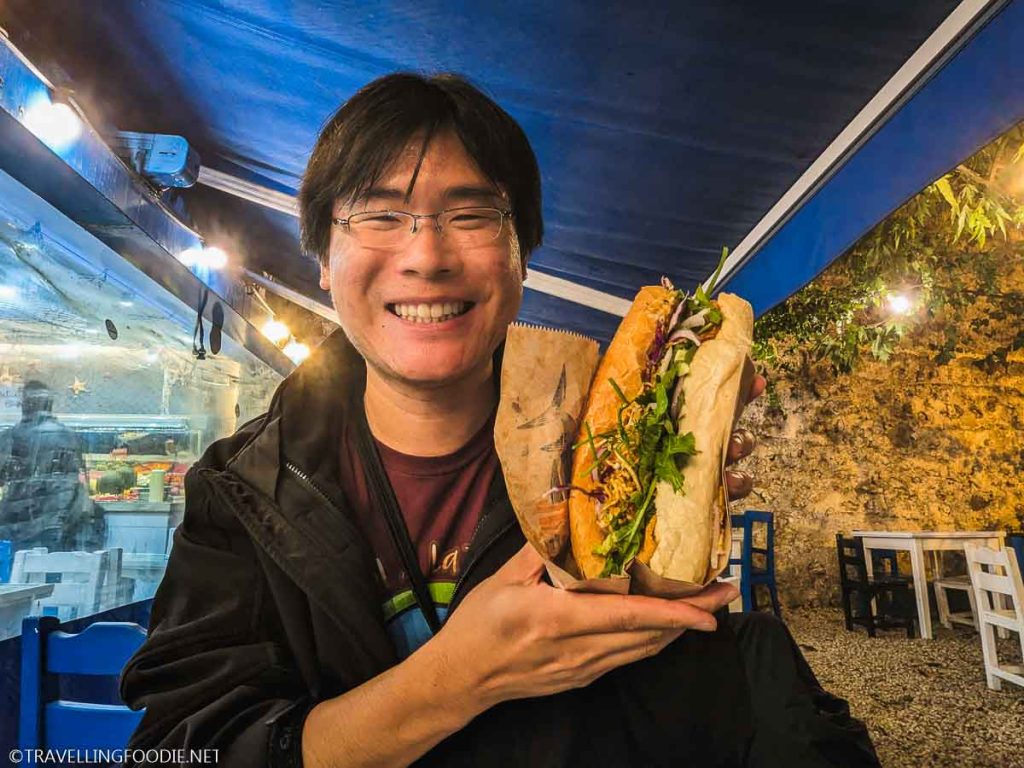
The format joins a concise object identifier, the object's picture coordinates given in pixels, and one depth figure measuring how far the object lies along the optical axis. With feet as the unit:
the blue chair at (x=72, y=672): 6.22
